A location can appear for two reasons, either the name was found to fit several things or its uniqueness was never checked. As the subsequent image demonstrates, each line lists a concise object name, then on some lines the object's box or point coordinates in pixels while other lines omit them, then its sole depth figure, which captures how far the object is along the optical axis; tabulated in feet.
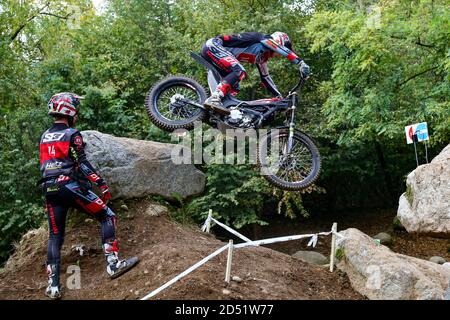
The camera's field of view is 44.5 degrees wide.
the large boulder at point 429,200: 24.54
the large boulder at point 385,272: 19.93
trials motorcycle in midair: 23.81
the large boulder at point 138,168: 27.17
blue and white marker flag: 31.86
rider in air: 23.79
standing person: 21.33
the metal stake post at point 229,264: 19.46
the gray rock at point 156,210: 27.73
